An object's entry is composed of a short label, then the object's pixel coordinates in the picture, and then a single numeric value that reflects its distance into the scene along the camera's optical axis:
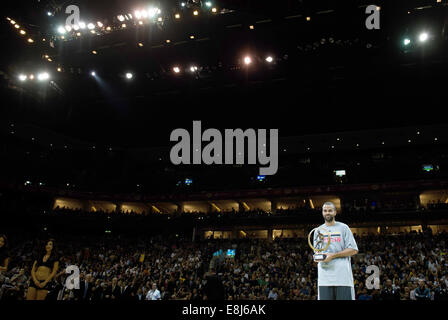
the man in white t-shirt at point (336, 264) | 3.76
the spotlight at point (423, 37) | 14.28
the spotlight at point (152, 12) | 14.74
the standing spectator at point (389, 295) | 9.75
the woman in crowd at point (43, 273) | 5.96
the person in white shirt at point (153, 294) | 11.73
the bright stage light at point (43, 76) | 16.98
